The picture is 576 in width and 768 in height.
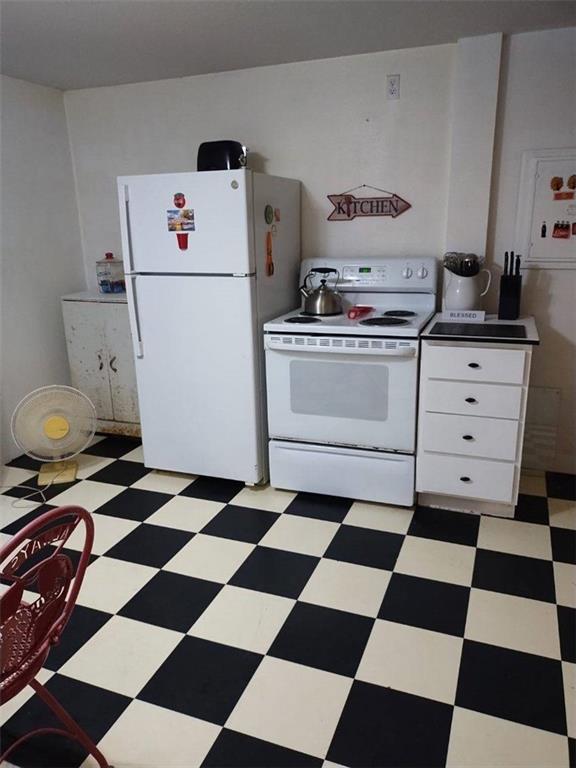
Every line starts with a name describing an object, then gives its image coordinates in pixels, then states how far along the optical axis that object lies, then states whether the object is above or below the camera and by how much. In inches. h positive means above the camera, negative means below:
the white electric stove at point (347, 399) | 98.2 -29.9
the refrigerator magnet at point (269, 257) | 107.8 -4.4
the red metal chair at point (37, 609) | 43.7 -31.1
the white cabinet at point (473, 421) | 92.6 -32.1
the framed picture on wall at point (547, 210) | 104.3 +3.4
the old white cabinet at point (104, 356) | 131.3 -27.7
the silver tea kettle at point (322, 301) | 111.4 -13.3
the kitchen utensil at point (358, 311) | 108.7 -15.5
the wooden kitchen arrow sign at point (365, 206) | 117.1 +5.4
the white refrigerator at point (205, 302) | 101.2 -12.6
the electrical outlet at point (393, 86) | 110.6 +28.0
